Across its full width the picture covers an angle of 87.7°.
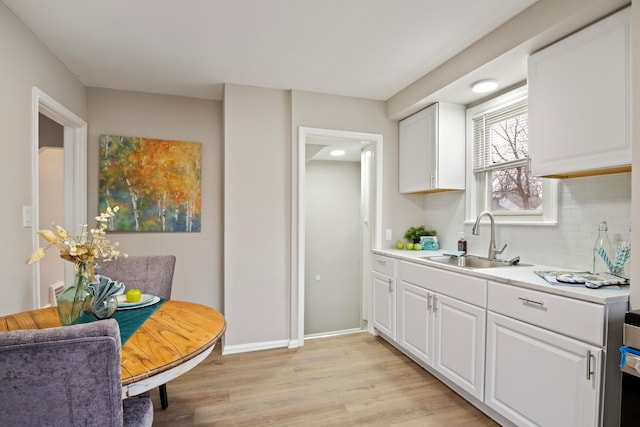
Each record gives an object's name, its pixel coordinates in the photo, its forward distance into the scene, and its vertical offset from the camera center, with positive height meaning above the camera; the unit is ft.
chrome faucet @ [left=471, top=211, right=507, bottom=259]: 8.51 -0.84
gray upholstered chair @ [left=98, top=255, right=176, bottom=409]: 7.21 -1.48
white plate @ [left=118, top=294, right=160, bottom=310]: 5.72 -1.72
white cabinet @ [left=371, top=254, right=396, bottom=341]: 9.98 -2.74
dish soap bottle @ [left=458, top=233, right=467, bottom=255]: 9.46 -1.08
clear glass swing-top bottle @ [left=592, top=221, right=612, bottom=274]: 5.88 -0.70
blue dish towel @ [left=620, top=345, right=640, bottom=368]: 4.11 -1.79
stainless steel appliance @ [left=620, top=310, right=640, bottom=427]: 4.08 -2.01
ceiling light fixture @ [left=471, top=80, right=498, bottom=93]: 8.23 +3.08
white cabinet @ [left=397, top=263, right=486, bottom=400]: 6.84 -2.77
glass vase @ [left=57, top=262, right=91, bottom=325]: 4.57 -1.31
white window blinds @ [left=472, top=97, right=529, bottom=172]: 8.32 +1.91
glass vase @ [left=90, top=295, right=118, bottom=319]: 4.77 -1.47
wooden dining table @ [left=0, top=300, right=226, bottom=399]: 3.56 -1.76
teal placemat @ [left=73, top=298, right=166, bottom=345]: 4.61 -1.74
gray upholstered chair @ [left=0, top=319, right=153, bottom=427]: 2.58 -1.38
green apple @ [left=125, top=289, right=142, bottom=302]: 5.93 -1.61
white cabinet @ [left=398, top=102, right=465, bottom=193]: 9.71 +1.79
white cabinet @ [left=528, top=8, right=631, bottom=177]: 5.34 +1.90
